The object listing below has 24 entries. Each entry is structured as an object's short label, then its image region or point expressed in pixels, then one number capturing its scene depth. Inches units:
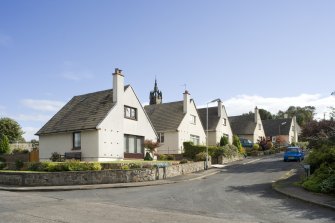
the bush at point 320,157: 815.9
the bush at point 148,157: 1464.2
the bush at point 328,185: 691.4
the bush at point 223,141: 1977.0
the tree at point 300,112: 4526.1
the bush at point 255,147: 2318.4
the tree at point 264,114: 4401.6
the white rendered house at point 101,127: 1320.1
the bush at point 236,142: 2108.8
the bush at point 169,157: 1655.6
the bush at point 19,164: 1219.2
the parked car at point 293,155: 1619.1
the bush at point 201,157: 1457.8
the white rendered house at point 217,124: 2140.7
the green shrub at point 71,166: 1032.4
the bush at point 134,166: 1081.4
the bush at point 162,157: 1622.8
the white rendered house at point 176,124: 1818.4
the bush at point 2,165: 1258.0
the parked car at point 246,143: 2448.3
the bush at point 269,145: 2472.3
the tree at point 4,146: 1786.2
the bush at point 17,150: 1876.8
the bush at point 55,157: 1307.5
